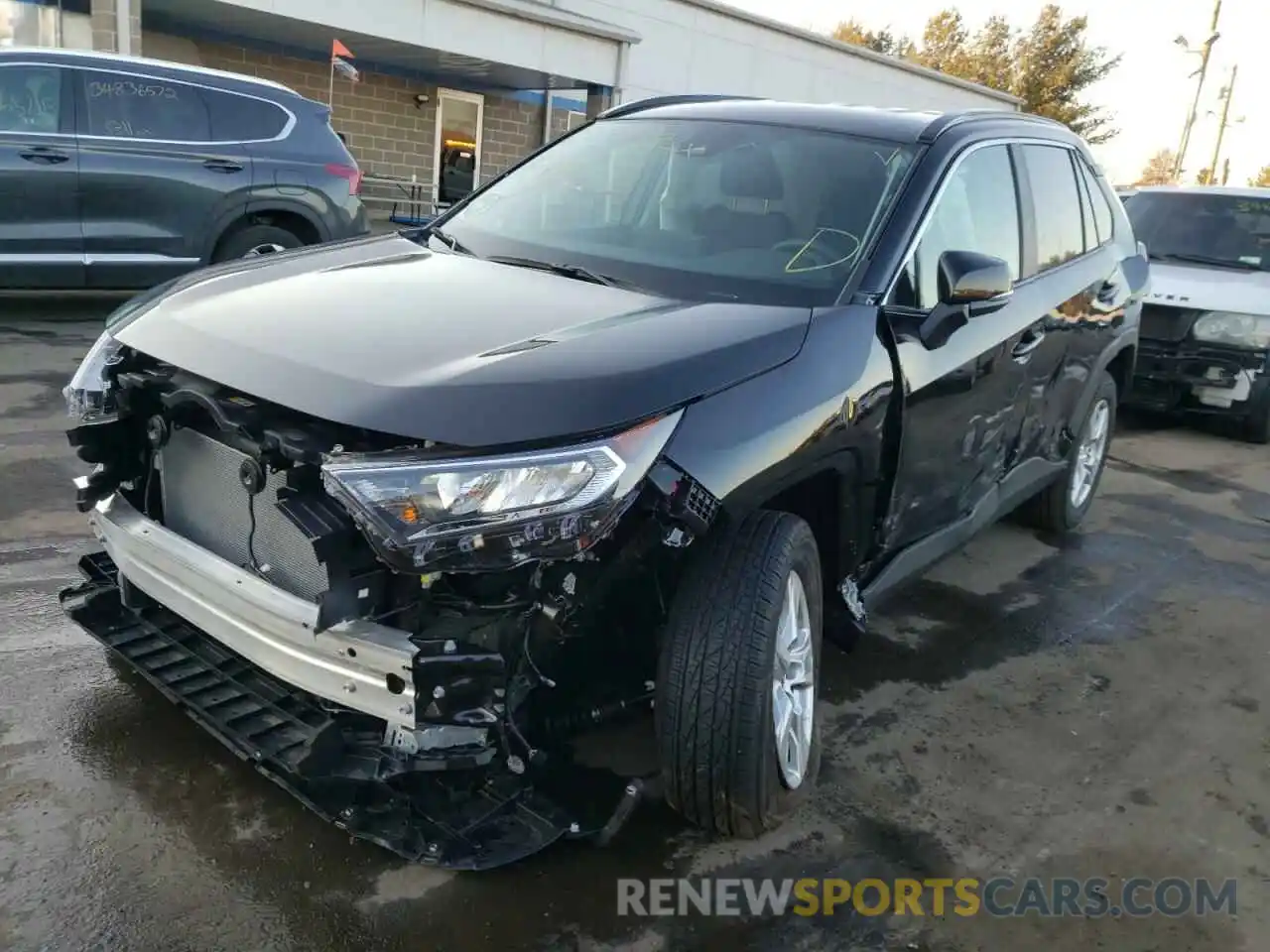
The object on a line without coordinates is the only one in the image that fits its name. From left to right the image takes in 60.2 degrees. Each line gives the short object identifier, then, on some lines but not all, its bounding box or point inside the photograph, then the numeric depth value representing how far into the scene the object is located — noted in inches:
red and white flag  585.3
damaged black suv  89.1
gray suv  298.0
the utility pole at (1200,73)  1047.0
